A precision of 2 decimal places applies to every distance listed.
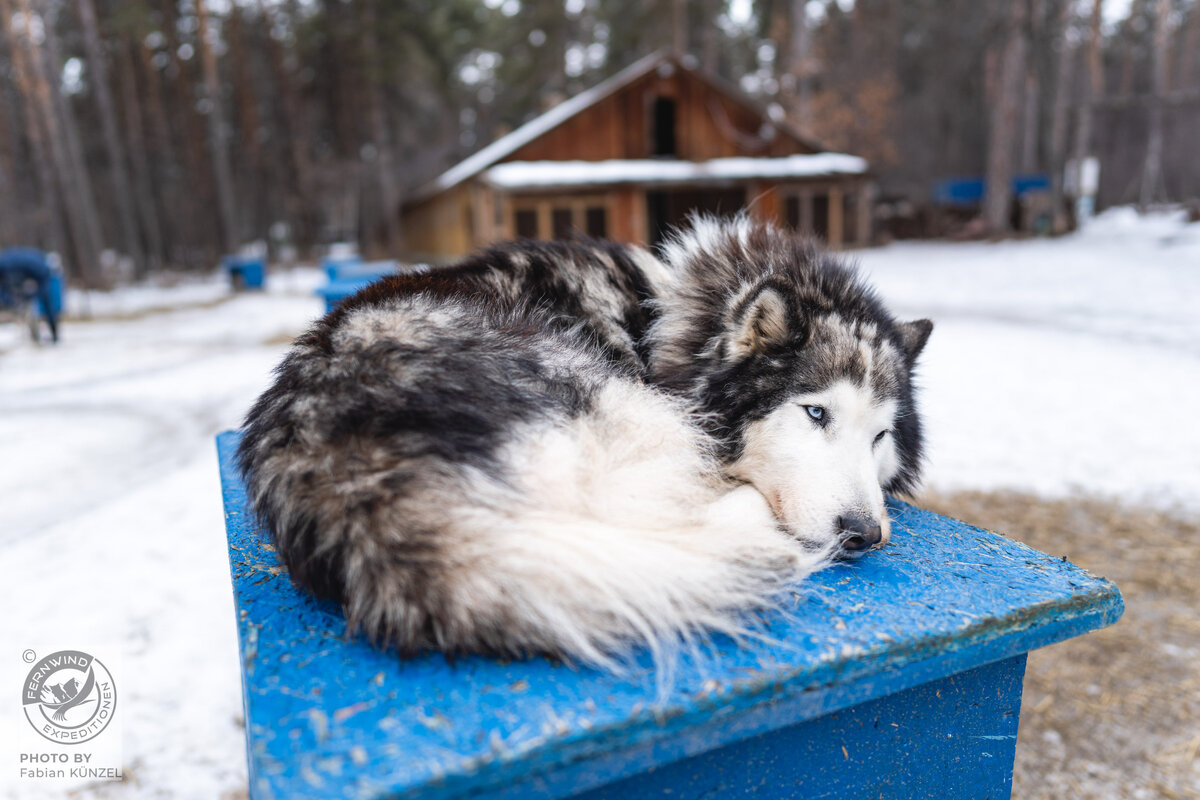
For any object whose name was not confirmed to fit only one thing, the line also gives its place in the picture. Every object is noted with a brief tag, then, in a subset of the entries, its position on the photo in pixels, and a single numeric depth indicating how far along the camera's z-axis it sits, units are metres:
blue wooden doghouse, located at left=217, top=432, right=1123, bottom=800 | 0.93
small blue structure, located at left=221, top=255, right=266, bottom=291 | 17.02
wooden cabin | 16.94
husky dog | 1.09
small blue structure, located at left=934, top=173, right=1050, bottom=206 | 28.84
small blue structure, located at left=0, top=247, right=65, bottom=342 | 9.94
